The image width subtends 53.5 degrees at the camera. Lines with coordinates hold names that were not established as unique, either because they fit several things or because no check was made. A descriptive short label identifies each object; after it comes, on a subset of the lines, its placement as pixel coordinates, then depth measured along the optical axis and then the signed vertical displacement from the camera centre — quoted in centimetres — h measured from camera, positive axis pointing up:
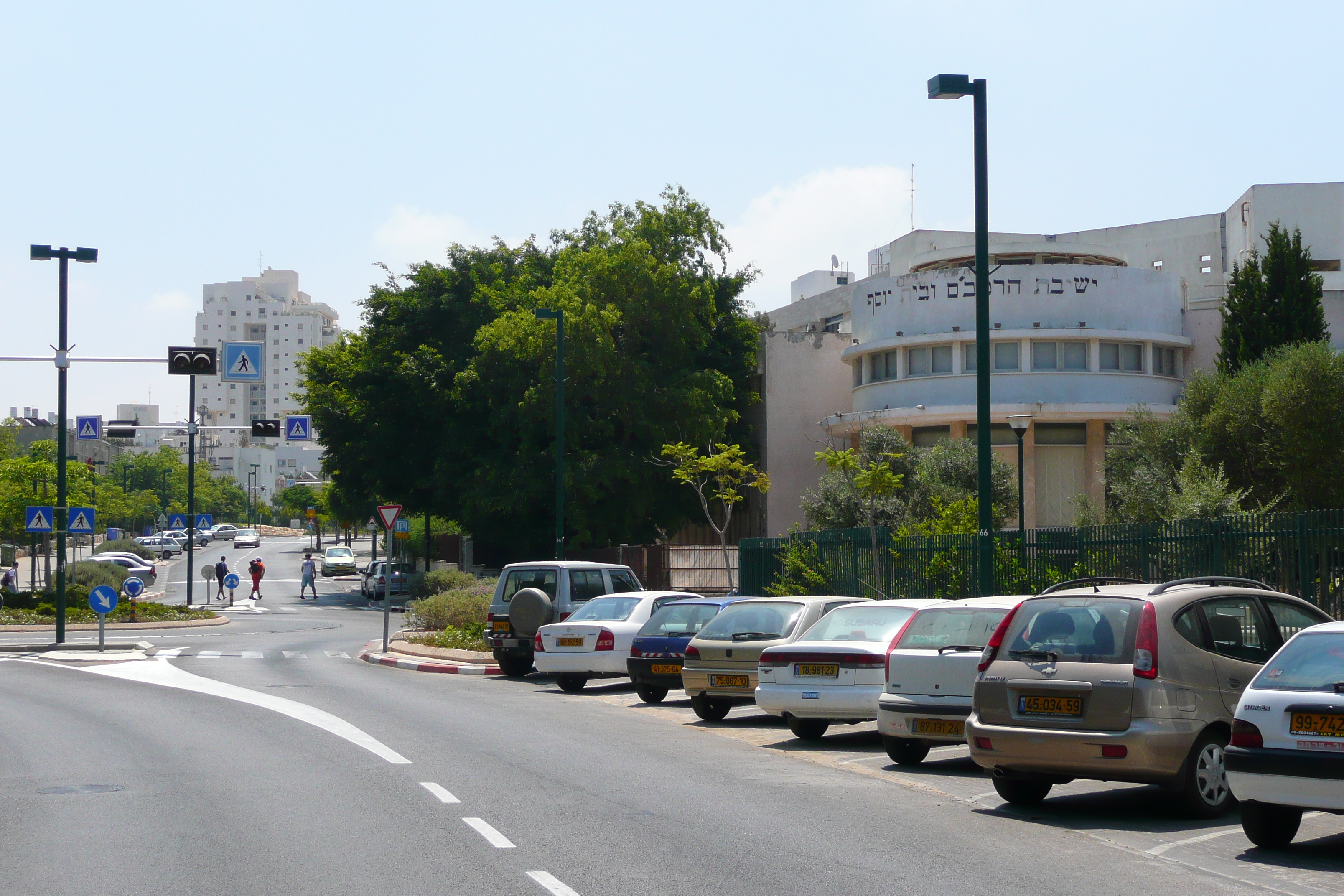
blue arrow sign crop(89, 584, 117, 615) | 2772 -162
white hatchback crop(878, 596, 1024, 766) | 1188 -139
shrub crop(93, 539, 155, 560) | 8256 -161
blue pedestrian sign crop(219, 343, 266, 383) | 2903 +353
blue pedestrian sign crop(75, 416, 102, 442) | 3894 +279
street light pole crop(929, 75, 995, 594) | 1577 +260
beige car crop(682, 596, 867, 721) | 1579 -147
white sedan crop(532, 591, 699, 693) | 1998 -177
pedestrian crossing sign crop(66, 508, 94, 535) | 3075 +6
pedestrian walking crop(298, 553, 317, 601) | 5884 -229
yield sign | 2788 +18
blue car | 1844 -170
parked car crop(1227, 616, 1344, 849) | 762 -128
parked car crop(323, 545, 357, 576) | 7706 -244
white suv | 2203 -130
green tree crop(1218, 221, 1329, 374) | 4244 +679
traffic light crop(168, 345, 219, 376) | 2955 +358
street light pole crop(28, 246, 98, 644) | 2942 +348
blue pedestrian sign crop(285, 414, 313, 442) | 3866 +276
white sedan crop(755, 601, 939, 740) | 1349 -153
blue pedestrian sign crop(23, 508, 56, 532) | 3092 +9
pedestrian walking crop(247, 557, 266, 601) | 5388 -200
